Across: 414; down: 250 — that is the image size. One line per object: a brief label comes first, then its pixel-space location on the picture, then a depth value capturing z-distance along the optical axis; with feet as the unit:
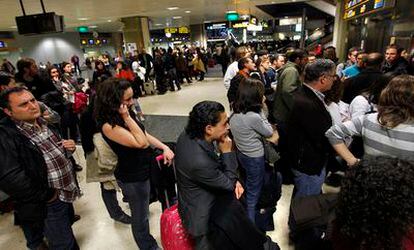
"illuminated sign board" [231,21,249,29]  49.25
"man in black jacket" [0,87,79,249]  4.77
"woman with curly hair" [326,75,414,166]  4.56
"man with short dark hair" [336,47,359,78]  15.08
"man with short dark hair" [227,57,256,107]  11.61
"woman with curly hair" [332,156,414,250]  2.29
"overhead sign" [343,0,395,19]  16.30
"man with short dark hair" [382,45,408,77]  12.07
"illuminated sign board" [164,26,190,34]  67.61
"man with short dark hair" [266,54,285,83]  15.93
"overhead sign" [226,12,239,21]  36.32
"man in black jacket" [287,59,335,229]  5.82
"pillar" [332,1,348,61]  30.96
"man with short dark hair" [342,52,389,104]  9.10
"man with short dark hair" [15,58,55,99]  11.70
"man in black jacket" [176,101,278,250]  4.25
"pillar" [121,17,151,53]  39.01
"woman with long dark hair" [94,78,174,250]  5.50
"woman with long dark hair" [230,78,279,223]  6.68
